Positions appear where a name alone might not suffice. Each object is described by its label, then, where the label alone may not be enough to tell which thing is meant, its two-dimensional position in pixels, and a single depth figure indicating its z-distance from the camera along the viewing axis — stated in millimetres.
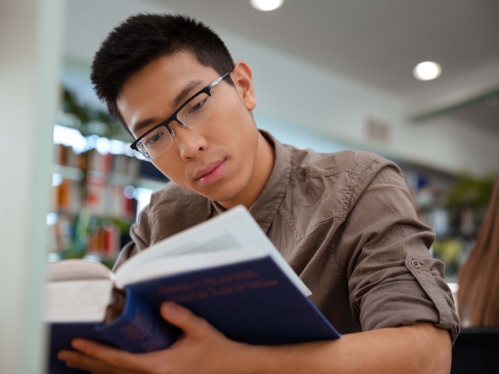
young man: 628
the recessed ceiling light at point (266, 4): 3984
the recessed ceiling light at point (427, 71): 4984
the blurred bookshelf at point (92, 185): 3750
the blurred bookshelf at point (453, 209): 5508
